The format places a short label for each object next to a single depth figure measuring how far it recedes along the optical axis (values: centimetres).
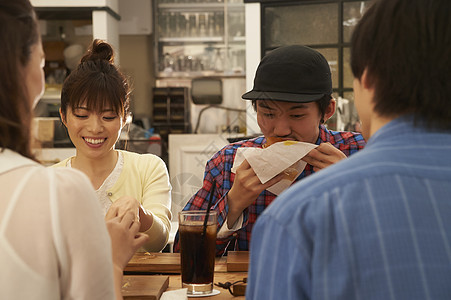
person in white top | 87
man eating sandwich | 190
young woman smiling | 229
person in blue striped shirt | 75
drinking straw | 149
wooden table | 160
